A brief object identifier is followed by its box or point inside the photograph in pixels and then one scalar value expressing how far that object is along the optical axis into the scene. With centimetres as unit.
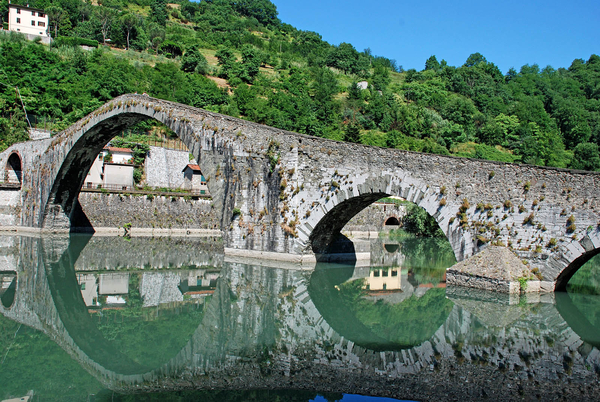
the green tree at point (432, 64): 12056
